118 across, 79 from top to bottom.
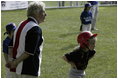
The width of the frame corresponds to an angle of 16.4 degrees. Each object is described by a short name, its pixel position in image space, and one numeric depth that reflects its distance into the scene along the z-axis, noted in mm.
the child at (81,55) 6828
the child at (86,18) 16389
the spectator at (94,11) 20410
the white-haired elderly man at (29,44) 6083
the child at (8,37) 7544
